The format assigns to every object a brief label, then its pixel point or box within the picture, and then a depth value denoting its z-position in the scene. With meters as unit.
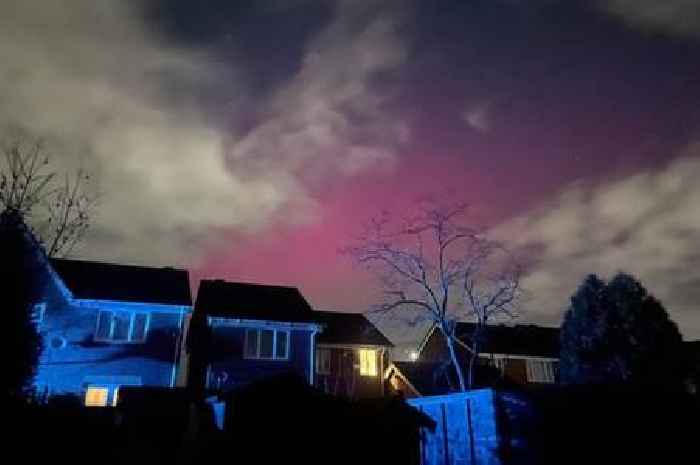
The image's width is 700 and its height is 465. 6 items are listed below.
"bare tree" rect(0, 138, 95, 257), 15.46
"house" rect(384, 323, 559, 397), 34.16
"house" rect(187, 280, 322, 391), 28.30
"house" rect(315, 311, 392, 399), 34.62
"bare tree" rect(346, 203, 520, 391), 27.05
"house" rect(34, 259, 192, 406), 25.33
